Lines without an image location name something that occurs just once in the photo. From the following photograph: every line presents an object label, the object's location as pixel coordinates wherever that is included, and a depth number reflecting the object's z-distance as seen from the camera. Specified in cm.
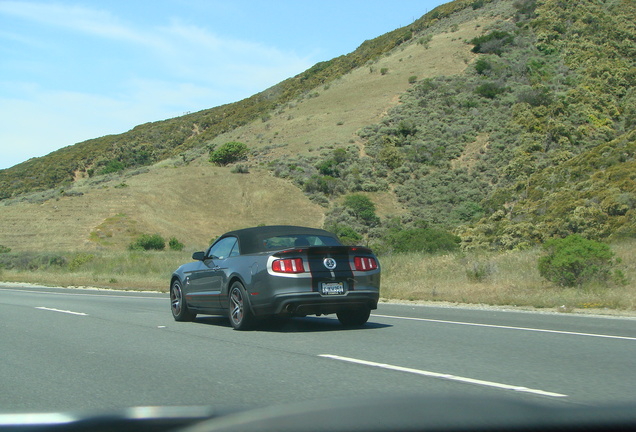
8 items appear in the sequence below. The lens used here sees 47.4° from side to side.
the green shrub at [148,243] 5112
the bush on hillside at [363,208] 5347
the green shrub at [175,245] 5166
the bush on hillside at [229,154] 7231
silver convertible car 1092
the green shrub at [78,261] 3900
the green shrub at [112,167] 9719
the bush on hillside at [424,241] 3116
